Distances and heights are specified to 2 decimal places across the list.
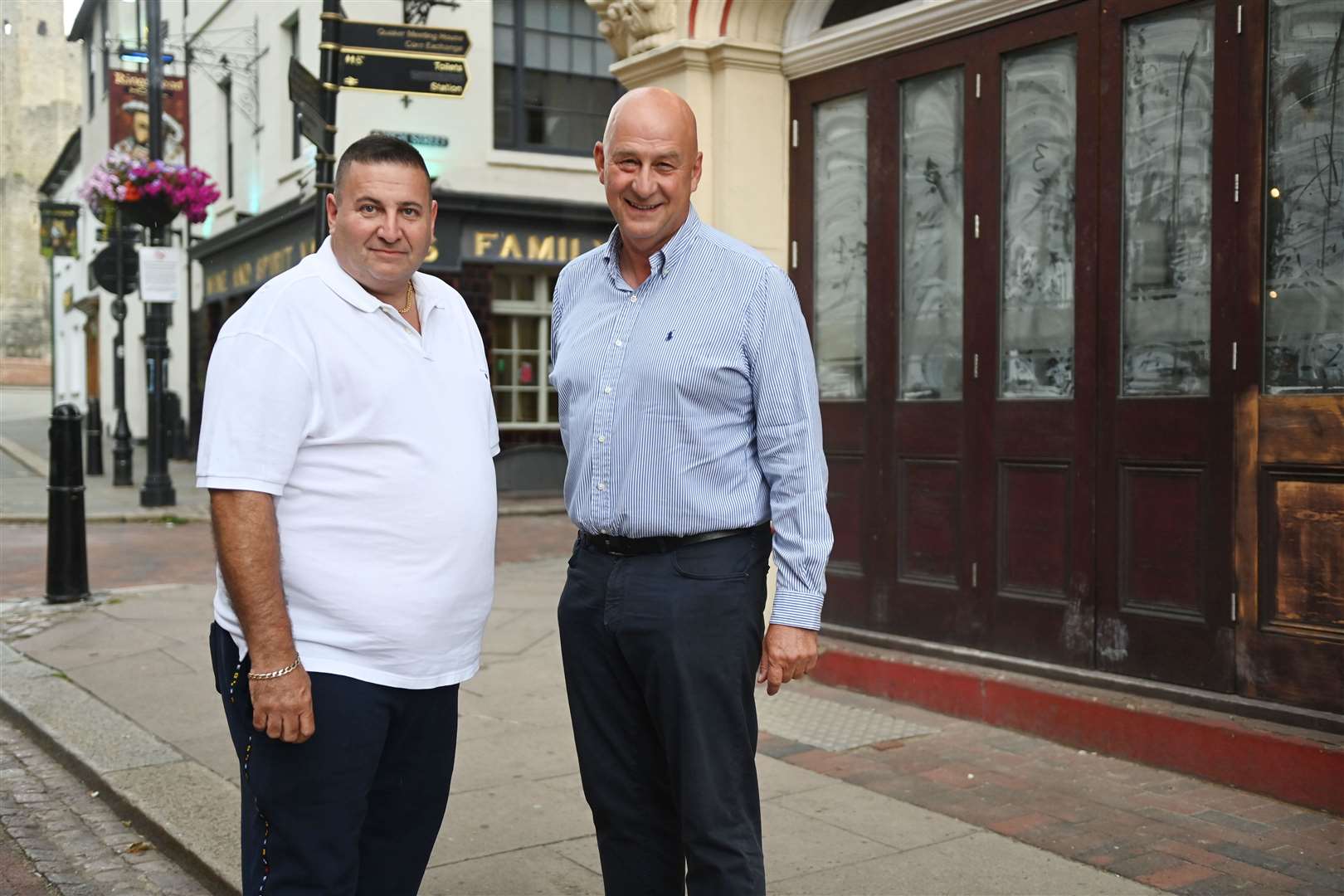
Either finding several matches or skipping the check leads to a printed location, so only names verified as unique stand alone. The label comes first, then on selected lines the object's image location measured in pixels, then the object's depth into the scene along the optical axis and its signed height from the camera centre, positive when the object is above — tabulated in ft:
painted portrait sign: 71.31 +17.46
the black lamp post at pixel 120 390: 59.72 +1.28
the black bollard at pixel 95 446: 68.69 -1.43
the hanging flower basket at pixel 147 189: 54.44 +9.33
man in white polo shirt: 8.34 -0.69
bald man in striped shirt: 9.31 -0.52
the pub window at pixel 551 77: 58.90 +15.20
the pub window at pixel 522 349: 59.62 +2.97
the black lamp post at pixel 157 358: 51.90 +2.45
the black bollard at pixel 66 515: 28.66 -2.12
